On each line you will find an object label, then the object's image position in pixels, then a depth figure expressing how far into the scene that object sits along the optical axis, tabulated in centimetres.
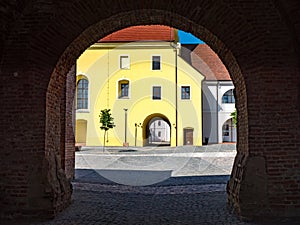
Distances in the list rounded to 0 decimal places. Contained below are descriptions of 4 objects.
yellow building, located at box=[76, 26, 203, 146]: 3488
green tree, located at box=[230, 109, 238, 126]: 3532
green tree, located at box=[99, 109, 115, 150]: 3278
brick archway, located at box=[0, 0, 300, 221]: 570
